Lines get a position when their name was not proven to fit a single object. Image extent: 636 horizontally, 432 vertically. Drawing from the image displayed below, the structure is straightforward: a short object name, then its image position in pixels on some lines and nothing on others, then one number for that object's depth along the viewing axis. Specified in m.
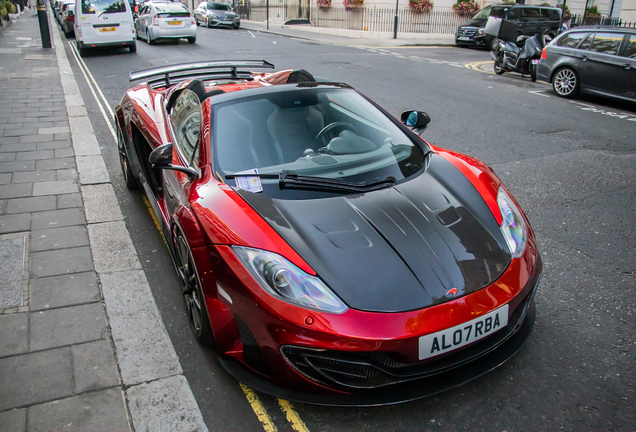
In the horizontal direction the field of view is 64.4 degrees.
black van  20.03
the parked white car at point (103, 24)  15.41
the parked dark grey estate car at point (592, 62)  9.27
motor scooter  12.54
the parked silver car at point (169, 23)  18.41
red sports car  2.12
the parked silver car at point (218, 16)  28.75
